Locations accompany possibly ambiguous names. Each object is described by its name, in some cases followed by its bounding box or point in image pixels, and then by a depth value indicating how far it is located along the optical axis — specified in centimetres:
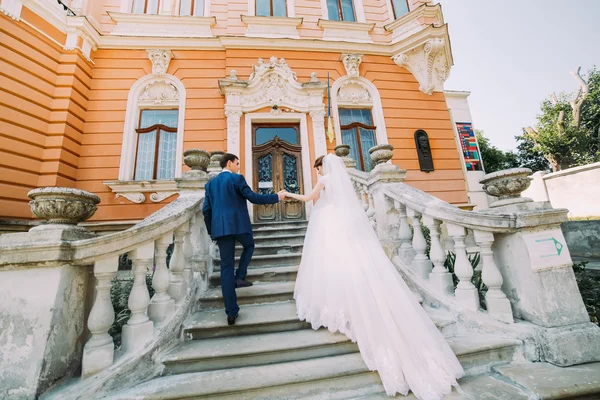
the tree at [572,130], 1499
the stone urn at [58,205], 175
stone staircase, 163
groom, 229
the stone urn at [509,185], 223
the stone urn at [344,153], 461
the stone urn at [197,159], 321
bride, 161
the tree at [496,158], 1989
